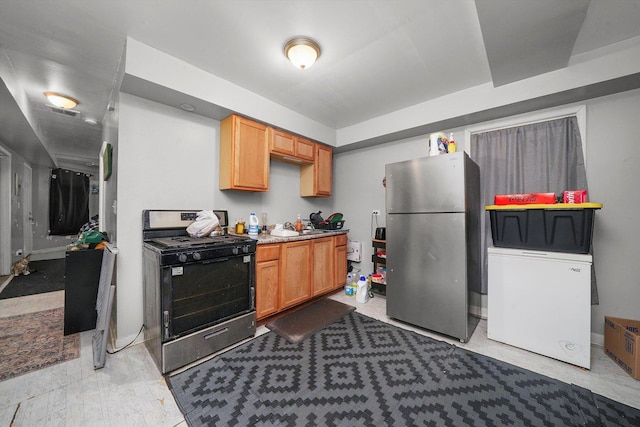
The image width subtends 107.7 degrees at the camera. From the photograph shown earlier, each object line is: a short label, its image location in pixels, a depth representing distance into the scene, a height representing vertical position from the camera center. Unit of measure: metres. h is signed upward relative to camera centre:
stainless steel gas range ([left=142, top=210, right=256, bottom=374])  1.77 -0.65
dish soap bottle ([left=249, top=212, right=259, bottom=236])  2.83 -0.13
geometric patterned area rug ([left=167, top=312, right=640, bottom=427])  1.40 -1.22
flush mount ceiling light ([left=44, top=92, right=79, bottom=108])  2.83 +1.43
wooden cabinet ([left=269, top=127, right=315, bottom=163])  3.12 +0.98
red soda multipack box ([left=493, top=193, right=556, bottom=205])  2.08 +0.15
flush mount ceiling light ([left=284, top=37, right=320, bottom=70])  1.94 +1.41
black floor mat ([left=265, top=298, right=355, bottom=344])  2.38 -1.20
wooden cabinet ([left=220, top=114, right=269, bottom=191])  2.71 +0.73
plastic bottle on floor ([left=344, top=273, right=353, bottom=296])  3.52 -1.12
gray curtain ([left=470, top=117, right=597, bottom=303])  2.33 +0.60
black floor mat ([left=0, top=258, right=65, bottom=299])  3.38 -1.09
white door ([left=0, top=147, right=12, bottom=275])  4.11 +0.08
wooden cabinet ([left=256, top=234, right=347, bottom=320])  2.52 -0.70
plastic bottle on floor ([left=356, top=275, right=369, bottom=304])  3.21 -1.04
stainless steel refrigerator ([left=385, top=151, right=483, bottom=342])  2.21 -0.29
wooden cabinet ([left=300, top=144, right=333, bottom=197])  3.78 +0.67
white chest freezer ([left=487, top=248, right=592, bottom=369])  1.86 -0.75
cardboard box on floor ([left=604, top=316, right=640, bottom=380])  1.73 -1.02
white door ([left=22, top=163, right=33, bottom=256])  4.93 +0.09
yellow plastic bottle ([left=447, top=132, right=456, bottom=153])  2.48 +0.73
